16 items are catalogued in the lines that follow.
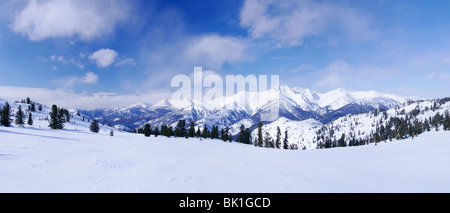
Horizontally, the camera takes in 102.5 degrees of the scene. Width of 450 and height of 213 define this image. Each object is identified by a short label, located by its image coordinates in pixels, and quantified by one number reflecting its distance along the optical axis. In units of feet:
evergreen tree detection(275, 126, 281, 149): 248.40
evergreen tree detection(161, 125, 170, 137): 238.44
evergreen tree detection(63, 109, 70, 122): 413.55
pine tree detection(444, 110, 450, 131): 347.15
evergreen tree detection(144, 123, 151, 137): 222.89
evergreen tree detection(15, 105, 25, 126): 168.59
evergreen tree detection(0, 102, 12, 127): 165.41
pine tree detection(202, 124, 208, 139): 248.42
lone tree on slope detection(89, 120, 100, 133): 252.01
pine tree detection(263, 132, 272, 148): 221.66
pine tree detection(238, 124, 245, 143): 266.01
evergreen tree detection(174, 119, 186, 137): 241.98
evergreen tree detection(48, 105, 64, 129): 181.68
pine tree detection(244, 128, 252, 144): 264.56
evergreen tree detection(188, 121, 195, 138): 243.36
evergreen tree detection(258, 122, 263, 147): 219.16
